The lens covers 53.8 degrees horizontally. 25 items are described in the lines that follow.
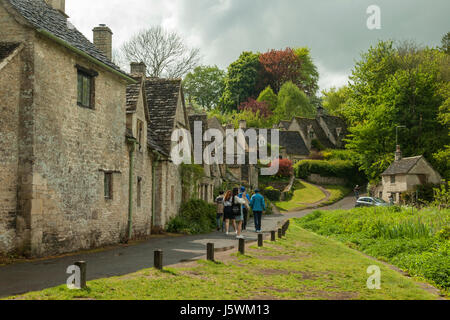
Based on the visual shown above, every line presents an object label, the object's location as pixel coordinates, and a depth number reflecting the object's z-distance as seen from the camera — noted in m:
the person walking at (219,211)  23.86
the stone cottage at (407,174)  45.50
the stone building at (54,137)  12.48
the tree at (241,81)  88.62
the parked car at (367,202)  41.12
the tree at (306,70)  92.75
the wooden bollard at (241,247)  12.76
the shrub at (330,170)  63.34
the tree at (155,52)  43.59
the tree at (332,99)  93.84
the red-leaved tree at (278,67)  89.38
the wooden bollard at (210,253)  11.17
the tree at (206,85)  92.44
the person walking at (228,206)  18.33
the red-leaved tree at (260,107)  83.12
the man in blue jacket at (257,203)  18.56
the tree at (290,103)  83.81
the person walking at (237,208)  17.08
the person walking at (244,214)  19.39
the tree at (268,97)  85.44
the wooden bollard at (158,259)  9.71
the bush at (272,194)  53.50
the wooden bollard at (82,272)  7.56
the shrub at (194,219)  23.19
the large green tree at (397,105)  47.69
